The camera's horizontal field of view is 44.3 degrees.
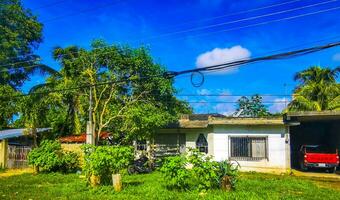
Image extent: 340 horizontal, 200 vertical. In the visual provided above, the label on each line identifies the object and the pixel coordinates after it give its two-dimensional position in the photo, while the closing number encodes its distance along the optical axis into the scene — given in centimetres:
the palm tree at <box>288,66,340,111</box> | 3388
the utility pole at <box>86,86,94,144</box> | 1983
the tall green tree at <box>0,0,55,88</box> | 3472
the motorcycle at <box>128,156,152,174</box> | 2347
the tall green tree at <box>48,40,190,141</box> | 2442
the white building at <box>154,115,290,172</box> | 2456
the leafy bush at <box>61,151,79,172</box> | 2408
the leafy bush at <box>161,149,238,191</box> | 1495
